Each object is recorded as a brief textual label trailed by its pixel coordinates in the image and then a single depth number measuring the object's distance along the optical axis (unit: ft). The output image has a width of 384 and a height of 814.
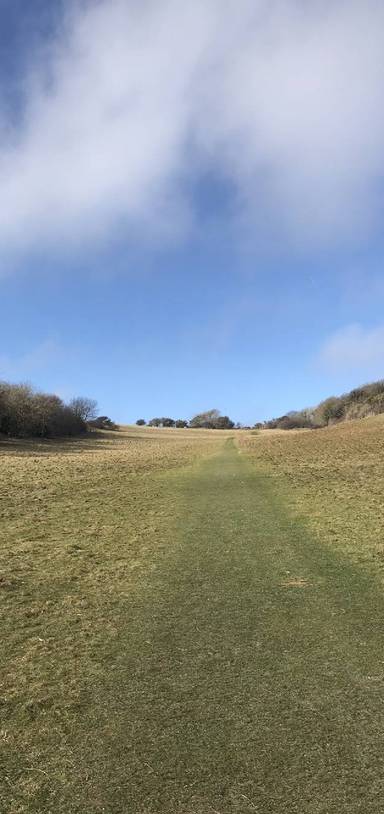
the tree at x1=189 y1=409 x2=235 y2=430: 640.99
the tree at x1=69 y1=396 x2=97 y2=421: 373.20
